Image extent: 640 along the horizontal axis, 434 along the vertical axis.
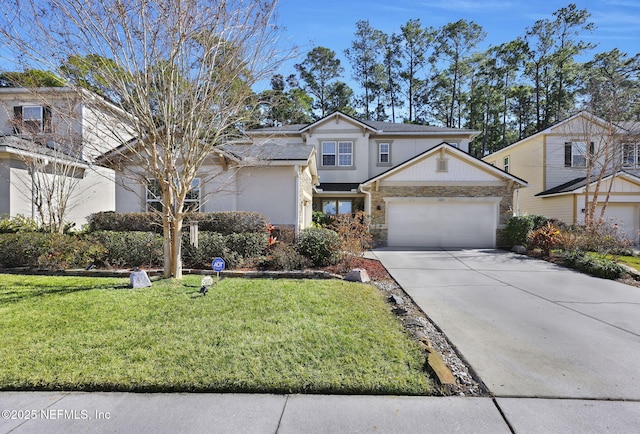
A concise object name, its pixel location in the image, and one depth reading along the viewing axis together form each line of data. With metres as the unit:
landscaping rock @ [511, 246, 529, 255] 13.28
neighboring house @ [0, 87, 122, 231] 10.84
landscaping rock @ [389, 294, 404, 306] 5.86
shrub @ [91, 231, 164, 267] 8.63
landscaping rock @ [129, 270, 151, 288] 6.38
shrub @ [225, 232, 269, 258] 9.04
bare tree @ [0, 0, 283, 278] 5.73
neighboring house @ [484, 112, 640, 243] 15.59
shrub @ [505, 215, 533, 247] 13.87
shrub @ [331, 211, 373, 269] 8.62
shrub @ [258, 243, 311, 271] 8.30
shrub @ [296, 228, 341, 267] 8.68
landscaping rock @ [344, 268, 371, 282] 7.55
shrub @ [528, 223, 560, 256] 12.09
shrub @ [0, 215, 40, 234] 9.80
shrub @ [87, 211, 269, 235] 9.79
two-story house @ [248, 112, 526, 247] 15.27
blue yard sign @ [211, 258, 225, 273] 6.31
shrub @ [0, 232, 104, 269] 8.00
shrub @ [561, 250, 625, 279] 8.76
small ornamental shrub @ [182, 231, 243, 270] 8.55
